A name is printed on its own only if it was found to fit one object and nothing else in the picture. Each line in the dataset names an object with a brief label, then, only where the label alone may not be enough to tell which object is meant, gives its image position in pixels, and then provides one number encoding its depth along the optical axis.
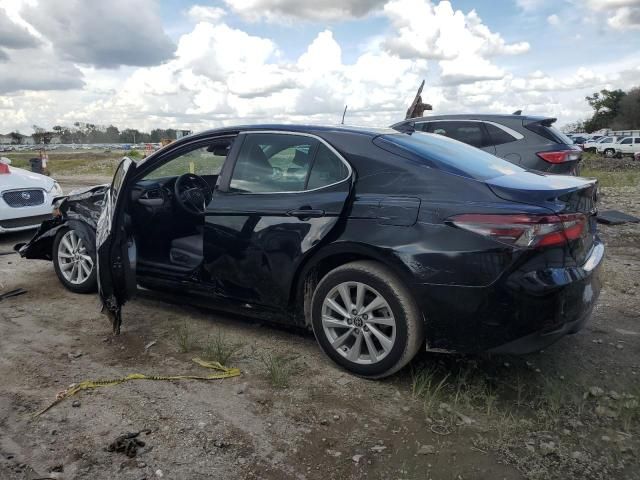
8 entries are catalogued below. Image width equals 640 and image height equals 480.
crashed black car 3.01
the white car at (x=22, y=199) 7.60
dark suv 7.28
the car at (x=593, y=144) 39.76
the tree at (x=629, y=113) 70.88
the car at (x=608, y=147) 38.00
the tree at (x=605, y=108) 77.19
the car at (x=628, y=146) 36.91
